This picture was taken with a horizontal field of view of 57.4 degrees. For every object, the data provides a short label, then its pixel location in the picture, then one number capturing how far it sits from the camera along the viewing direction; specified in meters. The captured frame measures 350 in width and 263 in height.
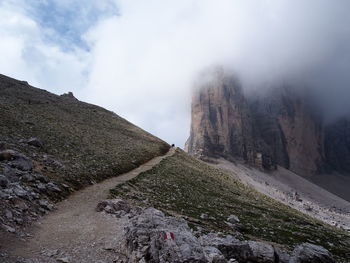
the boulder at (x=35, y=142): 33.59
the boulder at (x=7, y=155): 24.61
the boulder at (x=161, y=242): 12.30
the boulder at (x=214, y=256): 13.76
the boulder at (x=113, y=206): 21.58
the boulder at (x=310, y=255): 19.23
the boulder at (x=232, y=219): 28.95
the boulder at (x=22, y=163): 24.20
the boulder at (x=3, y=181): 18.87
